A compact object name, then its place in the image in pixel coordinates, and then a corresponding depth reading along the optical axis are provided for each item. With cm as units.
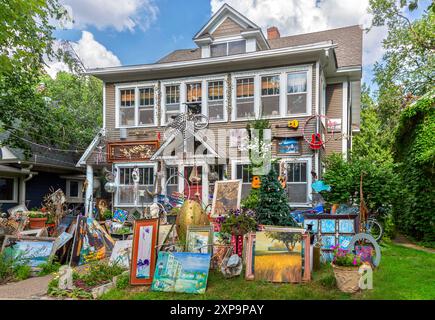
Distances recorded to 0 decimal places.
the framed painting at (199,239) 540
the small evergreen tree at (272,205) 618
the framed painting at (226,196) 868
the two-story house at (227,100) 1073
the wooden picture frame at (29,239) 634
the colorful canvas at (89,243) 638
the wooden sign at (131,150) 1206
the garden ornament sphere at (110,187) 1206
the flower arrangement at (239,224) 560
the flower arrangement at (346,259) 449
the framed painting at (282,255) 486
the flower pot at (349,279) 439
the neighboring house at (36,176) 1362
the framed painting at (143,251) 492
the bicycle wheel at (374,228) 744
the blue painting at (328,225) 649
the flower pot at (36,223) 909
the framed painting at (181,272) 457
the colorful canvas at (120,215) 1127
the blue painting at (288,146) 1081
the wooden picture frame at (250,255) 504
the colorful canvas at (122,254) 575
